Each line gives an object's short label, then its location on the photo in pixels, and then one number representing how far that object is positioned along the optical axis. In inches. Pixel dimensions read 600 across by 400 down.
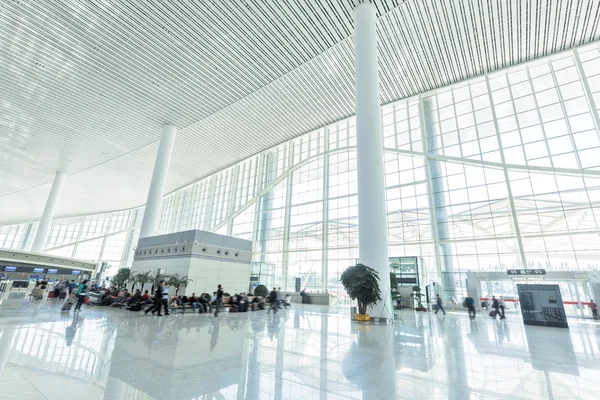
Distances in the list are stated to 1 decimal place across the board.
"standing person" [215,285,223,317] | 439.4
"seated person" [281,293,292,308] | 622.9
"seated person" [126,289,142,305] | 477.1
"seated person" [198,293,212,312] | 473.5
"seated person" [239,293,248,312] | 518.6
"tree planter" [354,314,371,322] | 402.5
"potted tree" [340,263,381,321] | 398.6
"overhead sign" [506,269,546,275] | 601.6
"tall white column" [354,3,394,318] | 426.6
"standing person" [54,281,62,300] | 688.4
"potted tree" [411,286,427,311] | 678.5
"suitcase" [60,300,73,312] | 411.0
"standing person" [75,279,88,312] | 409.4
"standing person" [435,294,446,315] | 583.8
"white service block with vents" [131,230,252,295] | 637.3
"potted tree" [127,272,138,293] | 709.3
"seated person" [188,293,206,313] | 464.1
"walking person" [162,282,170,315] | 411.5
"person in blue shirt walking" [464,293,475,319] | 509.0
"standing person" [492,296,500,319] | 518.0
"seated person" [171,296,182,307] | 470.7
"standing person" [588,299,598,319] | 526.9
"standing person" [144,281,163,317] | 410.3
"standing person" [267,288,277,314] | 512.2
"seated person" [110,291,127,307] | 521.0
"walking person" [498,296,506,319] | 510.9
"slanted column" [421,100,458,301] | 740.0
